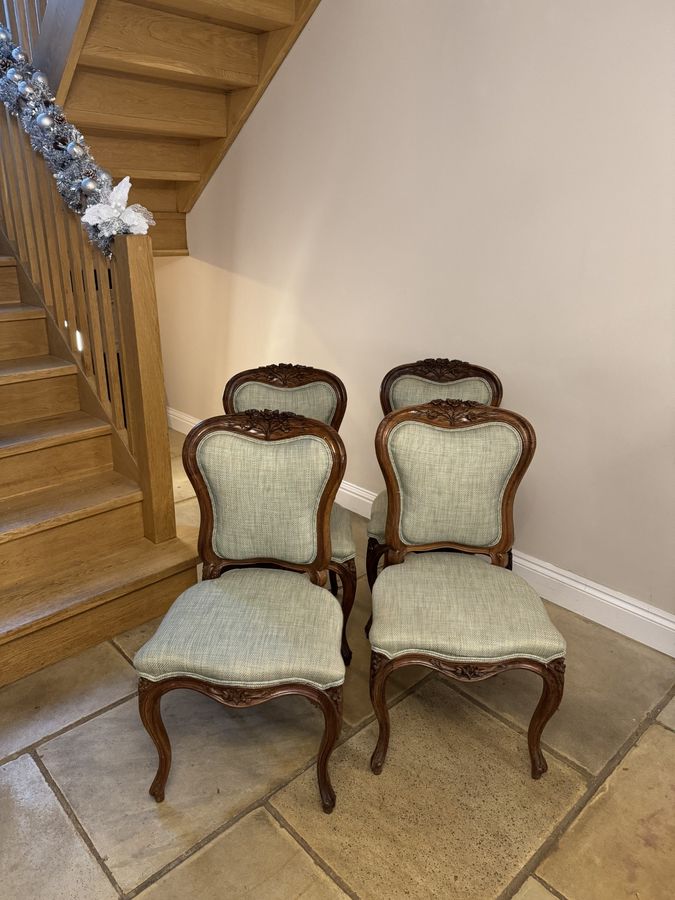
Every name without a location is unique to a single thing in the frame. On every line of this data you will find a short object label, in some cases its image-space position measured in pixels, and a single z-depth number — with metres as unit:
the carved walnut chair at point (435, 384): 2.49
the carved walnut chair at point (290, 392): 2.52
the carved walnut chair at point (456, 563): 1.68
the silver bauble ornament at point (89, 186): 2.17
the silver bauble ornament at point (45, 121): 2.25
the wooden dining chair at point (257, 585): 1.57
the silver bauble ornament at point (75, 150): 2.20
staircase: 2.17
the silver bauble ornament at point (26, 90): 2.32
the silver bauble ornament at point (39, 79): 2.34
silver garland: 2.19
